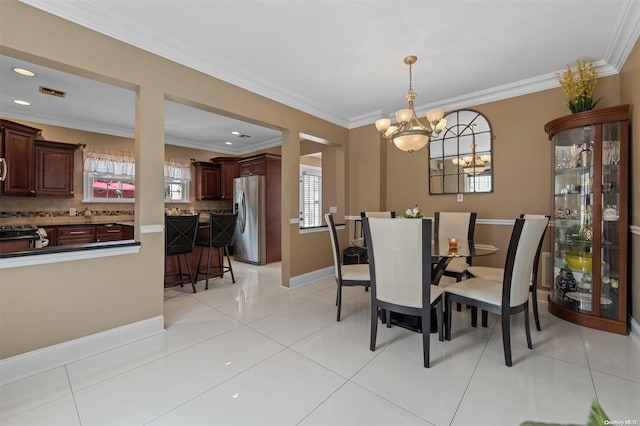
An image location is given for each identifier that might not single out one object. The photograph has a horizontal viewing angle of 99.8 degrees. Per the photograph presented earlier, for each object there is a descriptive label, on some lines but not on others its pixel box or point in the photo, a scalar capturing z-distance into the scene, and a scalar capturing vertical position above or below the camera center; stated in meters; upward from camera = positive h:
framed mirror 3.60 +0.80
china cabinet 2.39 -0.04
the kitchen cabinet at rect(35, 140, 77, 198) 4.12 +0.67
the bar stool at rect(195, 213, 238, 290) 3.81 -0.37
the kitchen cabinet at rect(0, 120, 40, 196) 3.66 +0.74
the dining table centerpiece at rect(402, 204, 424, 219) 2.54 -0.02
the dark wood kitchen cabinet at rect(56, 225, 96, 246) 4.07 -0.37
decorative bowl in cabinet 2.57 -0.47
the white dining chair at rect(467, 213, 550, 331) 2.37 -0.60
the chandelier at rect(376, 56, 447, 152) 2.59 +0.84
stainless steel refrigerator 5.36 -0.19
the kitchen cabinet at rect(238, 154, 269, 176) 5.54 +0.99
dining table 2.28 -0.46
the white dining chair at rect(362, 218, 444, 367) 1.86 -0.41
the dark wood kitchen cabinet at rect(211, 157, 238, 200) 6.31 +0.90
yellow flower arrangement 2.67 +1.27
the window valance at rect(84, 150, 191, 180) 4.73 +0.90
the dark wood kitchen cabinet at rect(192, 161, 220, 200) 6.13 +0.72
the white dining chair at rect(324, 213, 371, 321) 2.59 -0.61
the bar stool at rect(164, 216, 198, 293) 3.33 -0.32
